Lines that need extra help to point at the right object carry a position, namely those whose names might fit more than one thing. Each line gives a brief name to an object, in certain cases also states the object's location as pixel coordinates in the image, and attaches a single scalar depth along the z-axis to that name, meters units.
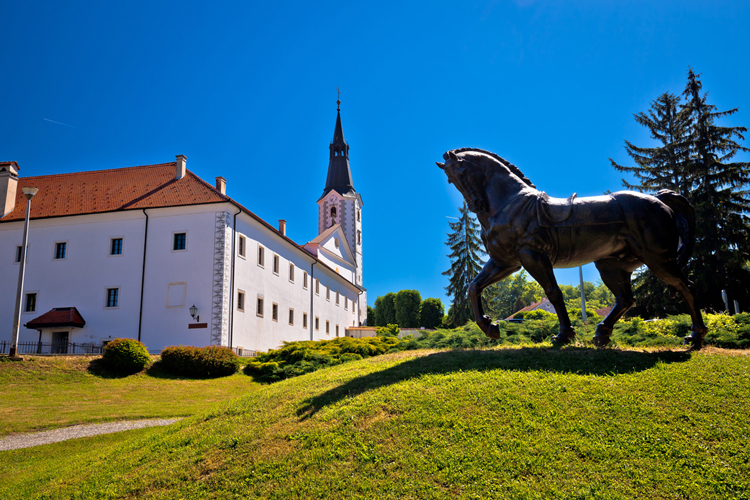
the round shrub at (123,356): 22.03
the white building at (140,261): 30.72
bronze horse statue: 8.00
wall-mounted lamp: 29.33
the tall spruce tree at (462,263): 51.09
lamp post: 21.27
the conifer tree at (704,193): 26.77
